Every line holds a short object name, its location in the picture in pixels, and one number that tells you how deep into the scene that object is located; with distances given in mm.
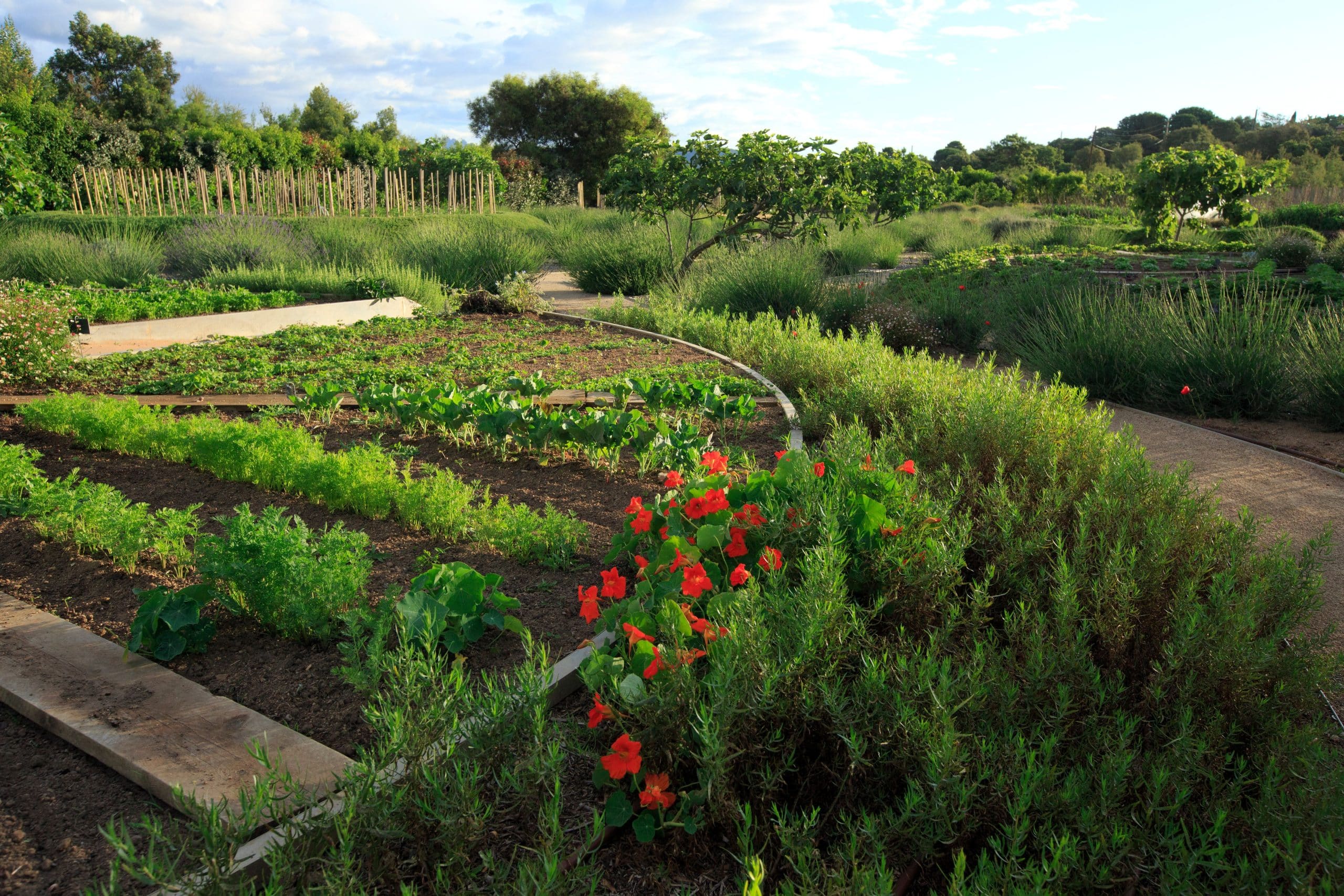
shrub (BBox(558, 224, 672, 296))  11875
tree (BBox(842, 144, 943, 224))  17297
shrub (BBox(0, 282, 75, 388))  5750
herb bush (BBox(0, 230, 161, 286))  10711
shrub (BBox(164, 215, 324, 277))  11703
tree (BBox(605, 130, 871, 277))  10844
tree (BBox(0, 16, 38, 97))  32031
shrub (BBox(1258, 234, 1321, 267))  12000
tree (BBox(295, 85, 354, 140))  47125
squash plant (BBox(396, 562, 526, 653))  2309
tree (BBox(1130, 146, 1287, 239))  18016
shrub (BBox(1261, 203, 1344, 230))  19719
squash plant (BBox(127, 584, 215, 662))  2398
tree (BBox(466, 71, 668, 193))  37062
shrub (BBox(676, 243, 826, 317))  9359
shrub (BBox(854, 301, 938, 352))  8453
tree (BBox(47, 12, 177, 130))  35656
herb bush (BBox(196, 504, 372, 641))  2457
